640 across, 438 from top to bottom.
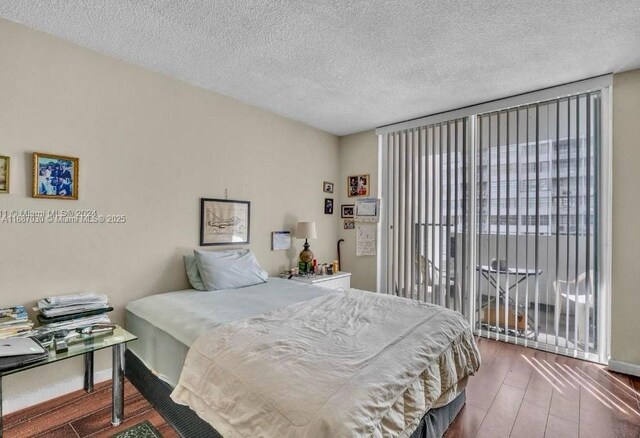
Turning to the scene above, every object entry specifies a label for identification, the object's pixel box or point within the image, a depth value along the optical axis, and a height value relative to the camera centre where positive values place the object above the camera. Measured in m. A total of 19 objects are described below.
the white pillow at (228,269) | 2.76 -0.48
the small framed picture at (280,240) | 3.70 -0.26
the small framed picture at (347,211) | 4.52 +0.11
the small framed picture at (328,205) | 4.42 +0.18
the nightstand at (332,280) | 3.59 -0.74
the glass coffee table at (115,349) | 1.82 -0.80
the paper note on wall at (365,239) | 4.31 -0.29
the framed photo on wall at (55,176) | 2.12 +0.29
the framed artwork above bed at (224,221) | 3.04 -0.03
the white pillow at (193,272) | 2.77 -0.49
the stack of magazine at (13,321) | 1.78 -0.62
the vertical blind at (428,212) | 3.56 +0.08
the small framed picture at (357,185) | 4.38 +0.47
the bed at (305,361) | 1.18 -0.67
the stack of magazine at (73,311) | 1.98 -0.62
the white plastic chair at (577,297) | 2.86 -0.73
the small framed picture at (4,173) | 2.00 +0.28
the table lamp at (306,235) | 3.76 -0.20
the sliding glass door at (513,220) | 2.87 -0.01
